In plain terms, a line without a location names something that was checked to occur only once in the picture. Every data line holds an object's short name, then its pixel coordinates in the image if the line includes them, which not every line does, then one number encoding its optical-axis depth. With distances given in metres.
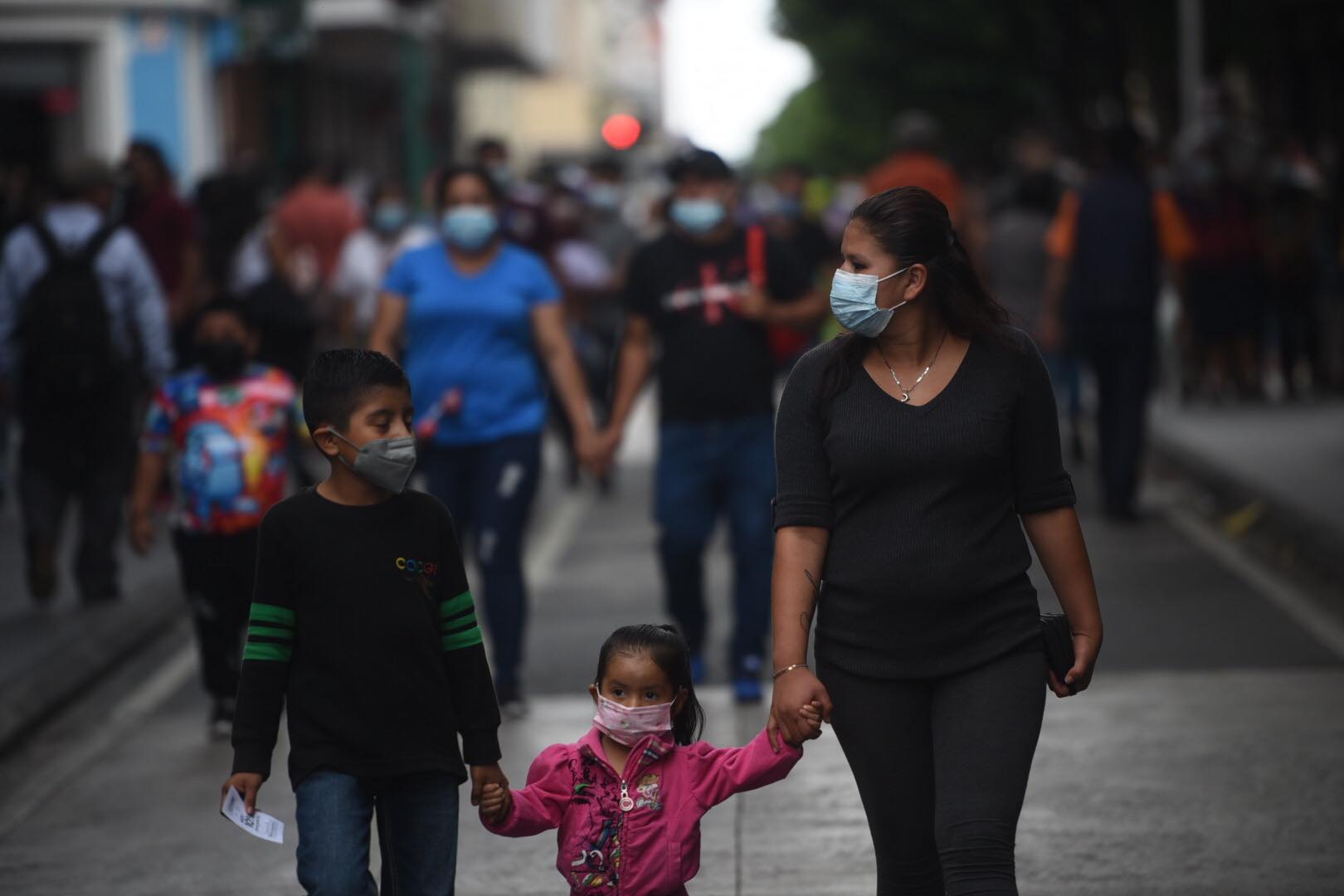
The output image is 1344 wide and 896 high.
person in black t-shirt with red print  16.09
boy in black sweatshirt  8.62
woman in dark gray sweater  8.41
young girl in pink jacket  8.63
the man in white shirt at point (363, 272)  34.91
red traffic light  59.47
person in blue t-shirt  15.82
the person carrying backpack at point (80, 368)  19.70
